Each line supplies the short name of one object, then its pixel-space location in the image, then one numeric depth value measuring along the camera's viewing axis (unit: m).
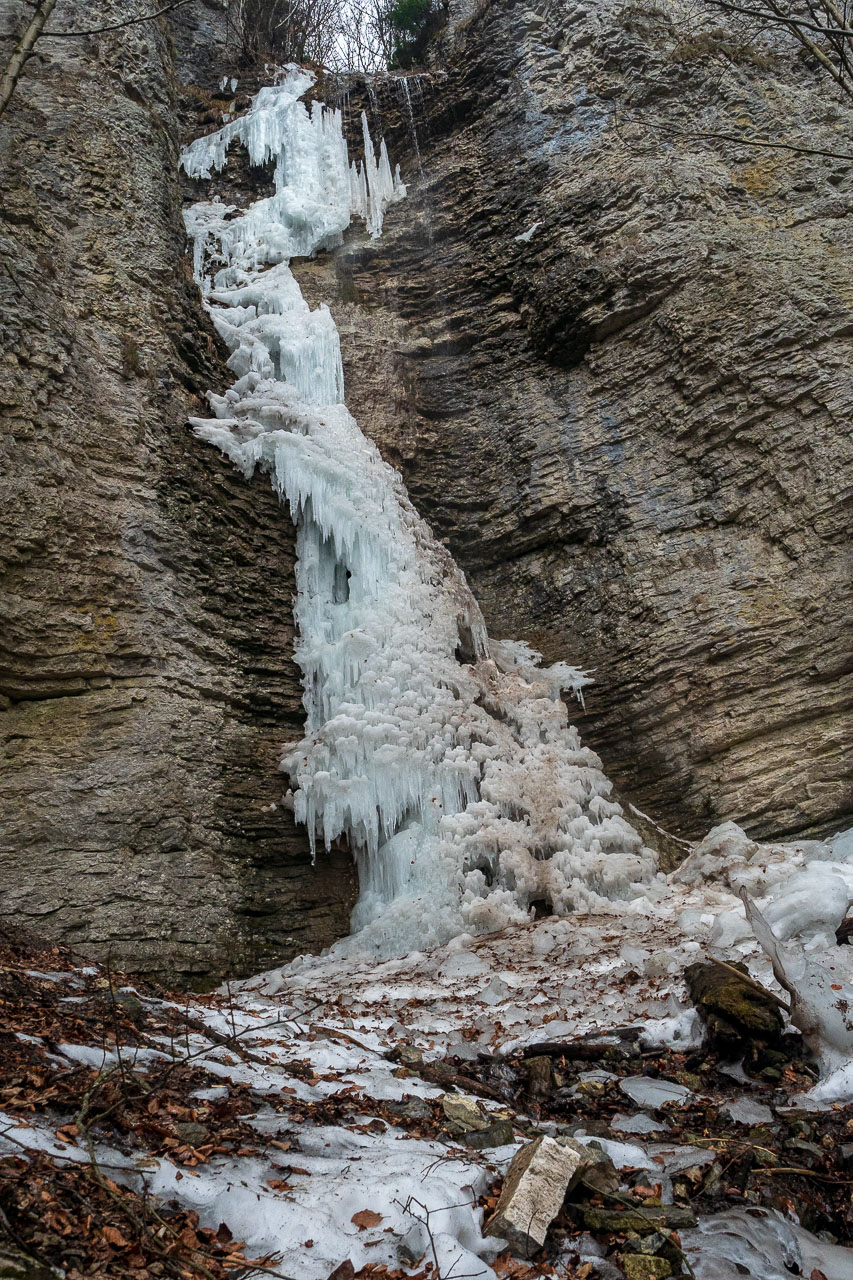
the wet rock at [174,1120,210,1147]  2.48
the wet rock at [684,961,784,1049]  3.70
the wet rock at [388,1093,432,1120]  3.20
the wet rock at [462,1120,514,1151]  2.91
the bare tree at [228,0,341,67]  16.42
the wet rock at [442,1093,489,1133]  3.14
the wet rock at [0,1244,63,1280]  1.58
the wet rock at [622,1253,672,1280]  2.21
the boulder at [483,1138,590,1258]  2.26
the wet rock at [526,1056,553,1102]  3.69
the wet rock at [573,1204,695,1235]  2.39
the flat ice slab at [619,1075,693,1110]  3.45
